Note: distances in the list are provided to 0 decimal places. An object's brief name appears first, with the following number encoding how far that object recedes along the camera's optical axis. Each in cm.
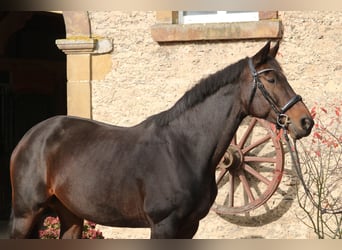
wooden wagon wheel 1061
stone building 1092
